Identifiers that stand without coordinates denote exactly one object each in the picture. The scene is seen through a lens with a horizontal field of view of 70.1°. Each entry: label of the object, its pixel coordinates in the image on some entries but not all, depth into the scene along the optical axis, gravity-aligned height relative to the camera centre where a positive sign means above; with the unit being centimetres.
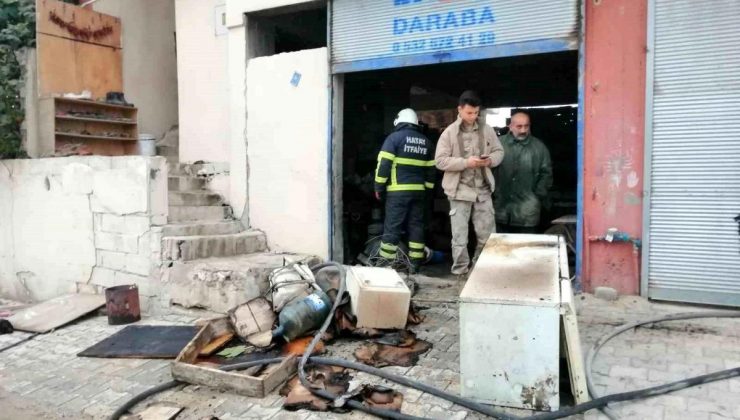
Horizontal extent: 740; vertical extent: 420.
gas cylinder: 464 -117
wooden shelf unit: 814 +99
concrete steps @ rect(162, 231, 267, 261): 620 -74
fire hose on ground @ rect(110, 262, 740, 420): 312 -133
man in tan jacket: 579 +10
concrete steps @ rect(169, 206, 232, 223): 686 -37
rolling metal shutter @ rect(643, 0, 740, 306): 482 +31
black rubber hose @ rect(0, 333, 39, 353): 538 -163
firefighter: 645 +2
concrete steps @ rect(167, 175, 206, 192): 740 +4
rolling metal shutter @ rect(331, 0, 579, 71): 546 +180
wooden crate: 368 -138
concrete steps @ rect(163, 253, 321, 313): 566 -106
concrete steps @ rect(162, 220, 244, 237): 641 -55
